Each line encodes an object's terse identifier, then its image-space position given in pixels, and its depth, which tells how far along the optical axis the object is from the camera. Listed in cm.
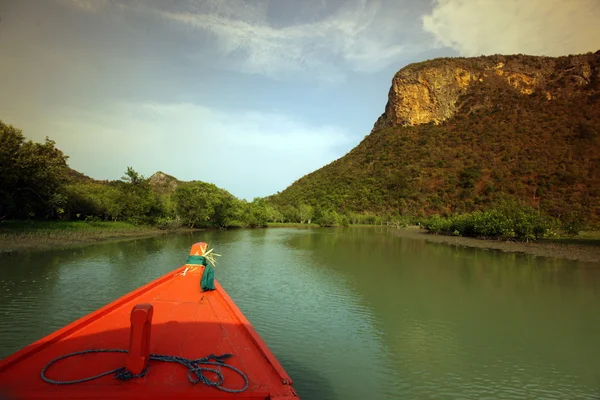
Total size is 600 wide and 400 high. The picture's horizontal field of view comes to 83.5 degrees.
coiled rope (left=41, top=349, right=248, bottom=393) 296
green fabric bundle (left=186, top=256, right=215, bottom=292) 682
